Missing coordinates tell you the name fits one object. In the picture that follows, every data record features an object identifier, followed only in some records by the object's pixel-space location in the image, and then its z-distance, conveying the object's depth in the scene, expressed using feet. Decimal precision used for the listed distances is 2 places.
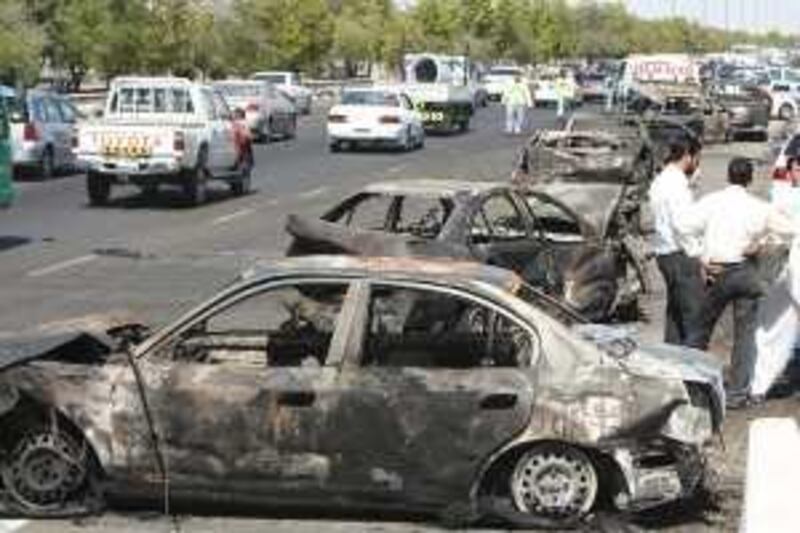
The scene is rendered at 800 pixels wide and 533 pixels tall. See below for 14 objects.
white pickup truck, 87.66
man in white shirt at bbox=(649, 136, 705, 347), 39.32
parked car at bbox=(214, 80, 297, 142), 149.69
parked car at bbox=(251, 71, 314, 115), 211.00
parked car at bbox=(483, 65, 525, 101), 282.36
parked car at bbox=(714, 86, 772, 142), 160.04
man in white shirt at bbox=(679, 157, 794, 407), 37.27
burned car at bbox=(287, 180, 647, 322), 43.78
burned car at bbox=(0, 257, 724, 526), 26.32
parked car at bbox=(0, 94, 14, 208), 66.69
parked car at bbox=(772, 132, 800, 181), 59.62
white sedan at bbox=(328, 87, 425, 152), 137.80
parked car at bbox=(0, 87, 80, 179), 103.19
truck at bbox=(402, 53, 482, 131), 167.32
